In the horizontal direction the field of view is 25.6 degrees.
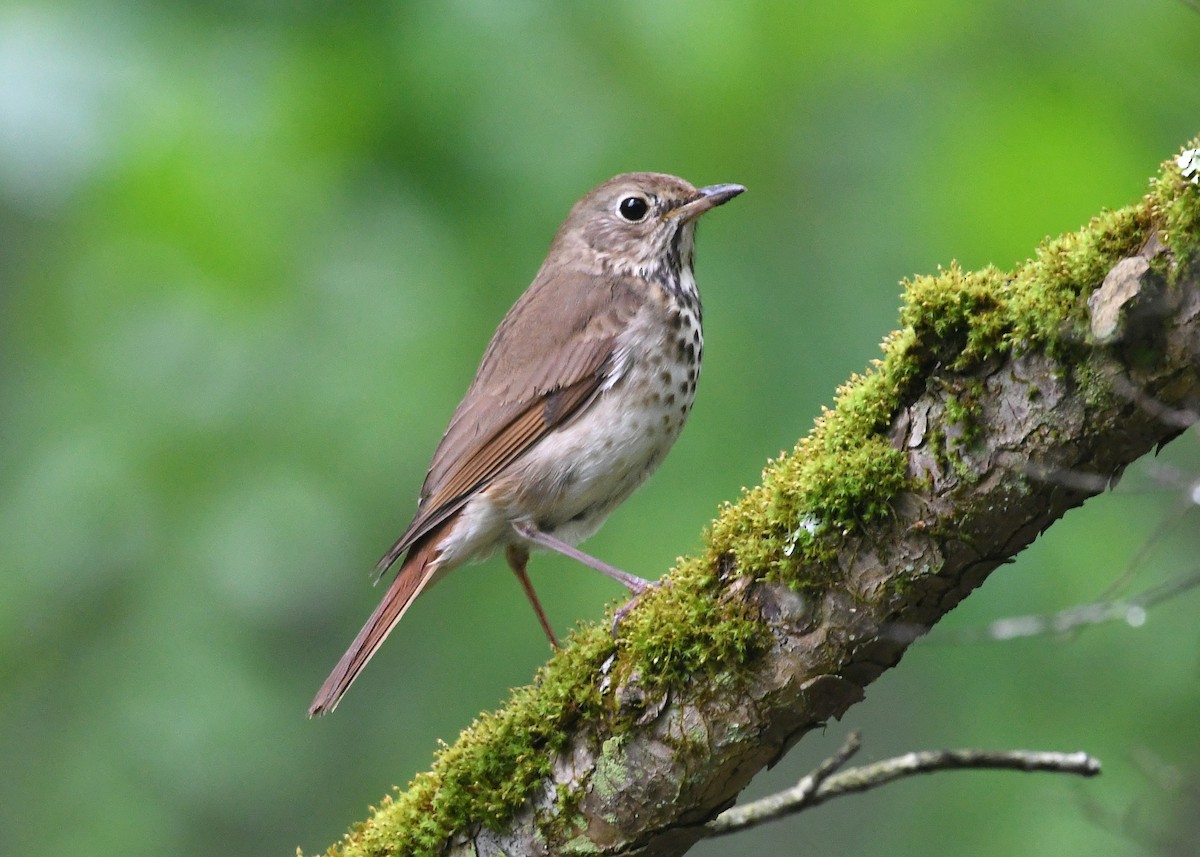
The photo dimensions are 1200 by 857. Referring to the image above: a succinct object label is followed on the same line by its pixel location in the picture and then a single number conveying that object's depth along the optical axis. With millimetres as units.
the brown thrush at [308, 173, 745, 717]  8531
